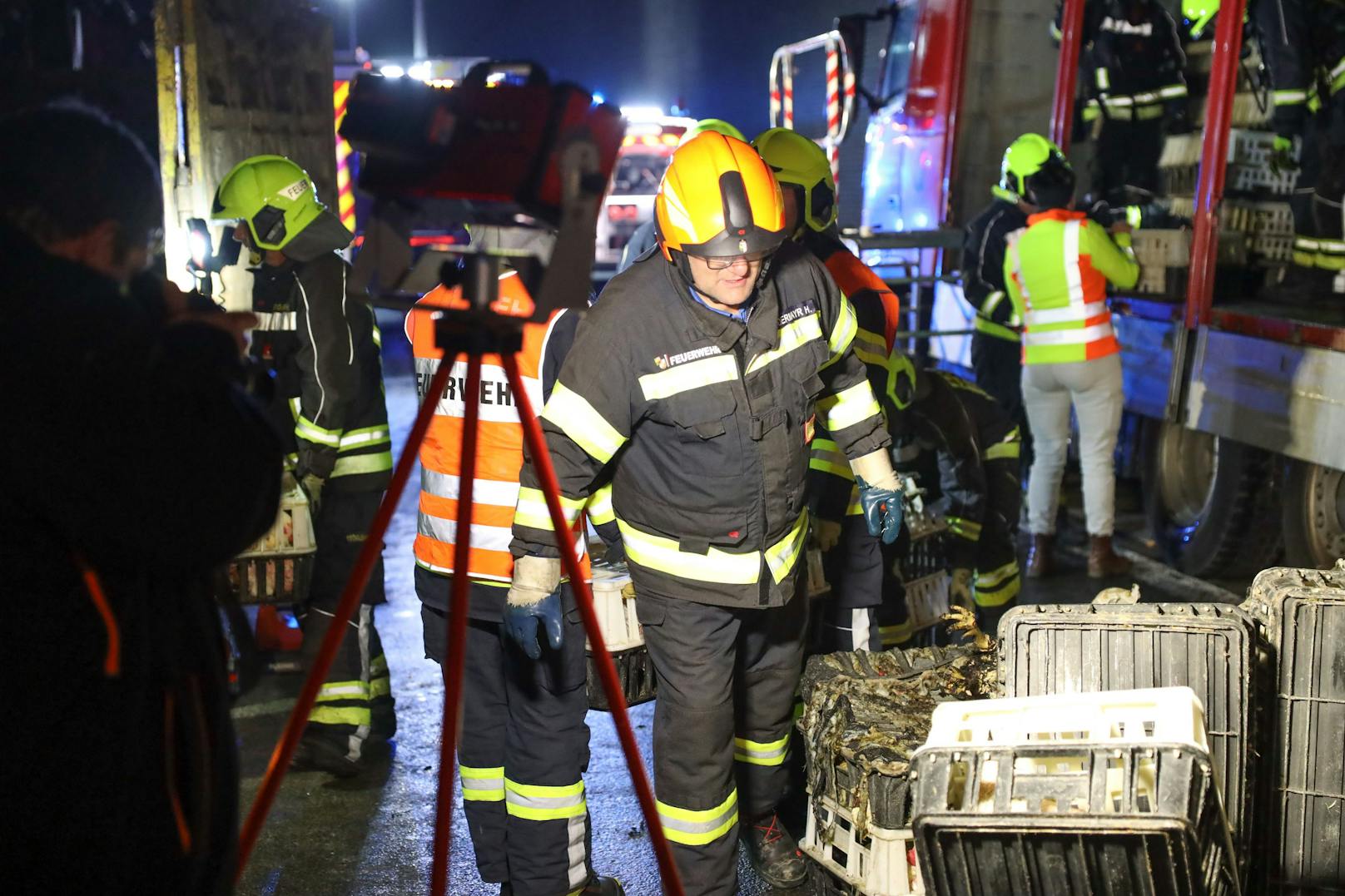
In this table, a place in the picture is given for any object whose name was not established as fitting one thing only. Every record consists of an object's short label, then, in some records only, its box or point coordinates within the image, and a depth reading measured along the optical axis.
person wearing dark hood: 1.65
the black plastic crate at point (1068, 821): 2.41
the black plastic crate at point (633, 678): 3.86
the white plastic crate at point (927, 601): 4.79
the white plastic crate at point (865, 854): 3.06
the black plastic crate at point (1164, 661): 2.94
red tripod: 1.95
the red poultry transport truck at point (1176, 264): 5.77
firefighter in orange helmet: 3.16
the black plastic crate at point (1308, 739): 3.01
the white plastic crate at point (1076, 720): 2.59
